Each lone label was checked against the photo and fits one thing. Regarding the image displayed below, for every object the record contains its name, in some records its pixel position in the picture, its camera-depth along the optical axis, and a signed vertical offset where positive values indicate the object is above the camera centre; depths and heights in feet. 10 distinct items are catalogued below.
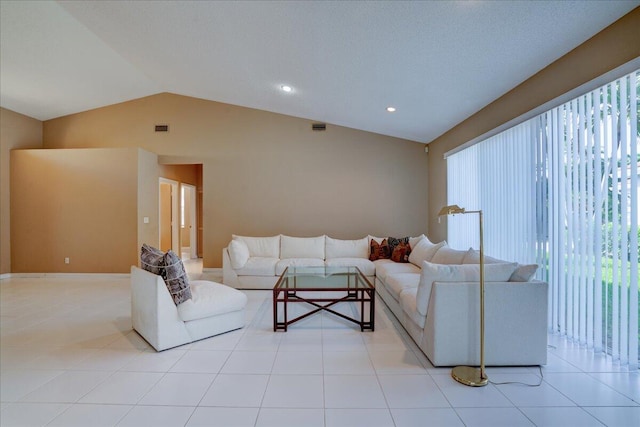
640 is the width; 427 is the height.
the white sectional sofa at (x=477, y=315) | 7.90 -2.85
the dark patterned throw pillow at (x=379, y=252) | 17.37 -2.47
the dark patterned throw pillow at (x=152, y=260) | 9.21 -1.60
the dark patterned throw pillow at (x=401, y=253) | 16.40 -2.39
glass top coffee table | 10.49 -2.91
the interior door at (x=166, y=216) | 24.76 -0.46
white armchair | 8.83 -3.29
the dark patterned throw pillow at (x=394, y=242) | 17.30 -1.84
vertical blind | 7.46 +0.01
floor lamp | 7.17 -4.18
